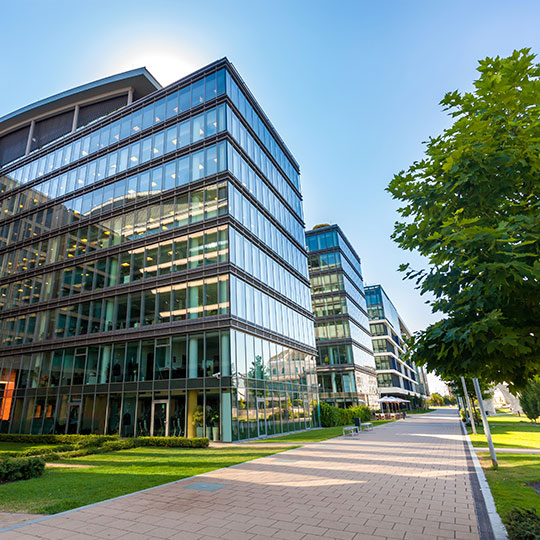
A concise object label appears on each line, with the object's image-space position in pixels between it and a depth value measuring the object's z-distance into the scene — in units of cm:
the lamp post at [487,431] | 1215
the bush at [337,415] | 3678
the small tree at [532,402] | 3284
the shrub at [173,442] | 1978
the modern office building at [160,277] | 2498
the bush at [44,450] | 1820
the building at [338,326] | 5338
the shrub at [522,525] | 489
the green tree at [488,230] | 524
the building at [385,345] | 7798
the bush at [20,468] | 1180
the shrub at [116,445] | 1909
